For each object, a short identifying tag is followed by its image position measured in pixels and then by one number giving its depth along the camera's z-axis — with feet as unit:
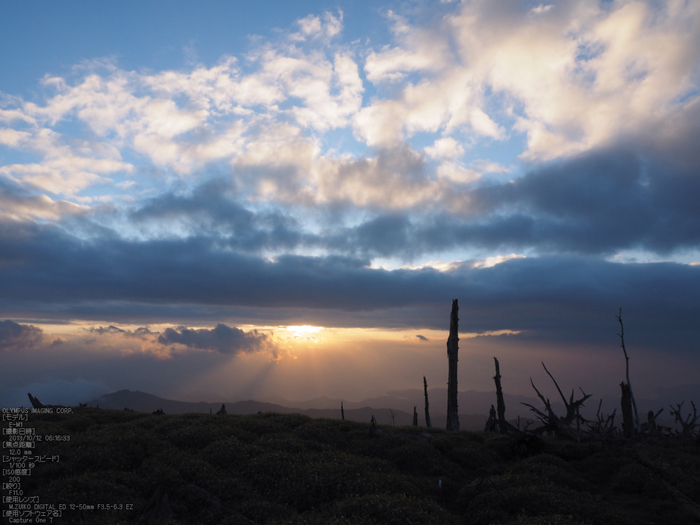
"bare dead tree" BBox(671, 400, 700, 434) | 119.29
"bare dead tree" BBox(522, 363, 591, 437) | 104.12
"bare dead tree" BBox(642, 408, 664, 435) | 122.37
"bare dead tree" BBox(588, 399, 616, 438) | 100.92
